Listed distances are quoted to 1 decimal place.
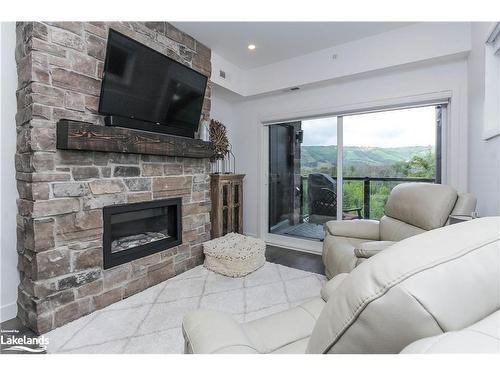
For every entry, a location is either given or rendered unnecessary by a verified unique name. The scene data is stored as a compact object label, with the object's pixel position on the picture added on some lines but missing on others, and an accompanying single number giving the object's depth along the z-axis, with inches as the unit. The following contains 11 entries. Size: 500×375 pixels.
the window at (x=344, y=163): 116.1
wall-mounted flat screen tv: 76.0
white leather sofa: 16.0
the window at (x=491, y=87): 74.4
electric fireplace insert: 82.5
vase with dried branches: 136.4
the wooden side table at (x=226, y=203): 129.6
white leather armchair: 75.0
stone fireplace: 65.8
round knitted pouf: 102.5
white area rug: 62.1
